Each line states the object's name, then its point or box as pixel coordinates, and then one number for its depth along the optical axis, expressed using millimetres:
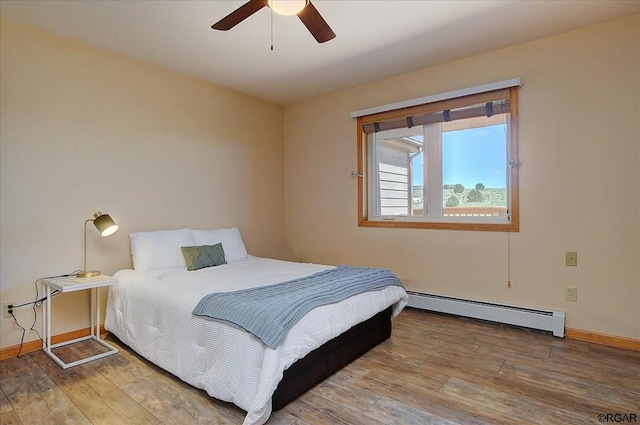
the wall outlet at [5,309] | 2549
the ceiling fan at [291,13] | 1904
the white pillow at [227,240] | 3520
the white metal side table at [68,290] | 2410
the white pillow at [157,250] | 3057
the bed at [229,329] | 1756
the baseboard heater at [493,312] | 2898
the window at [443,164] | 3215
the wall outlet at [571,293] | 2863
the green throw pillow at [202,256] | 3122
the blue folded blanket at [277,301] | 1773
